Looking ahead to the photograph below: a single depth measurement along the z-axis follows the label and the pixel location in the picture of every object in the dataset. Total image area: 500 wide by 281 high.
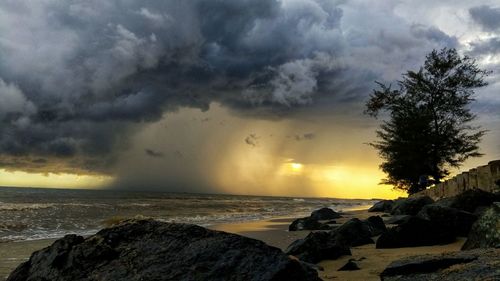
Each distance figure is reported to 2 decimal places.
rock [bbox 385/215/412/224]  15.57
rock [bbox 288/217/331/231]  17.44
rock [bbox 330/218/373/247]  10.69
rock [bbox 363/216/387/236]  12.49
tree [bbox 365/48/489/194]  31.12
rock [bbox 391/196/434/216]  17.62
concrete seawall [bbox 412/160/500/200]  14.95
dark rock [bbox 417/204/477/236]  9.12
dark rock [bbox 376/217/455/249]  8.87
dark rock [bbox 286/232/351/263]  8.74
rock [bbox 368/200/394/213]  29.95
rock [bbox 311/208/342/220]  23.59
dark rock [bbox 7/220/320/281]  4.69
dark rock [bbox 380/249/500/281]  3.97
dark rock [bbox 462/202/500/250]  5.68
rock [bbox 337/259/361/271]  7.28
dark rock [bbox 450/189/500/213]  11.76
